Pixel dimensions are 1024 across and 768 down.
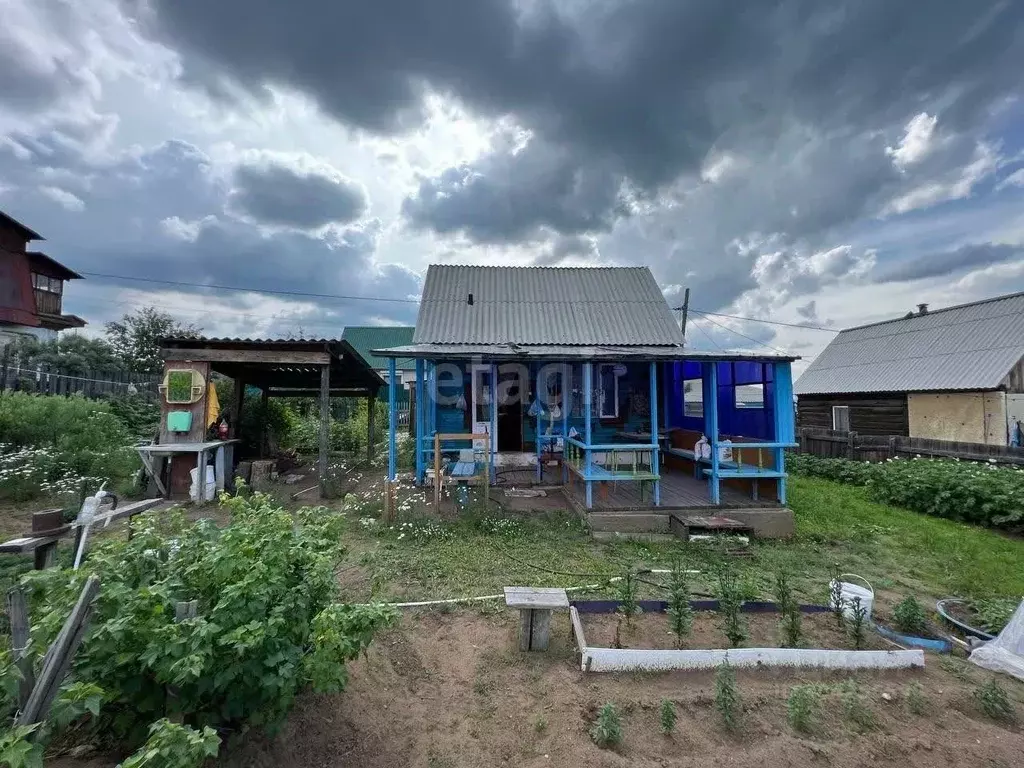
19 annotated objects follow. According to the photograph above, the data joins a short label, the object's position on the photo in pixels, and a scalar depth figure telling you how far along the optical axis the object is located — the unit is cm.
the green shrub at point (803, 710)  291
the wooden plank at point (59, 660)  179
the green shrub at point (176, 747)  170
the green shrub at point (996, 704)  310
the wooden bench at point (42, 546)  385
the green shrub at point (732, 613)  371
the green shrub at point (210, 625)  208
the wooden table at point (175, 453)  863
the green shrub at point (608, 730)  273
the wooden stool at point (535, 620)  373
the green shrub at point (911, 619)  422
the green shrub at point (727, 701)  291
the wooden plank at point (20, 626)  185
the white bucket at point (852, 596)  424
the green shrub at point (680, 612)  370
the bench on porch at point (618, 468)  712
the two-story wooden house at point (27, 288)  1894
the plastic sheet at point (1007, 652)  367
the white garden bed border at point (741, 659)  348
